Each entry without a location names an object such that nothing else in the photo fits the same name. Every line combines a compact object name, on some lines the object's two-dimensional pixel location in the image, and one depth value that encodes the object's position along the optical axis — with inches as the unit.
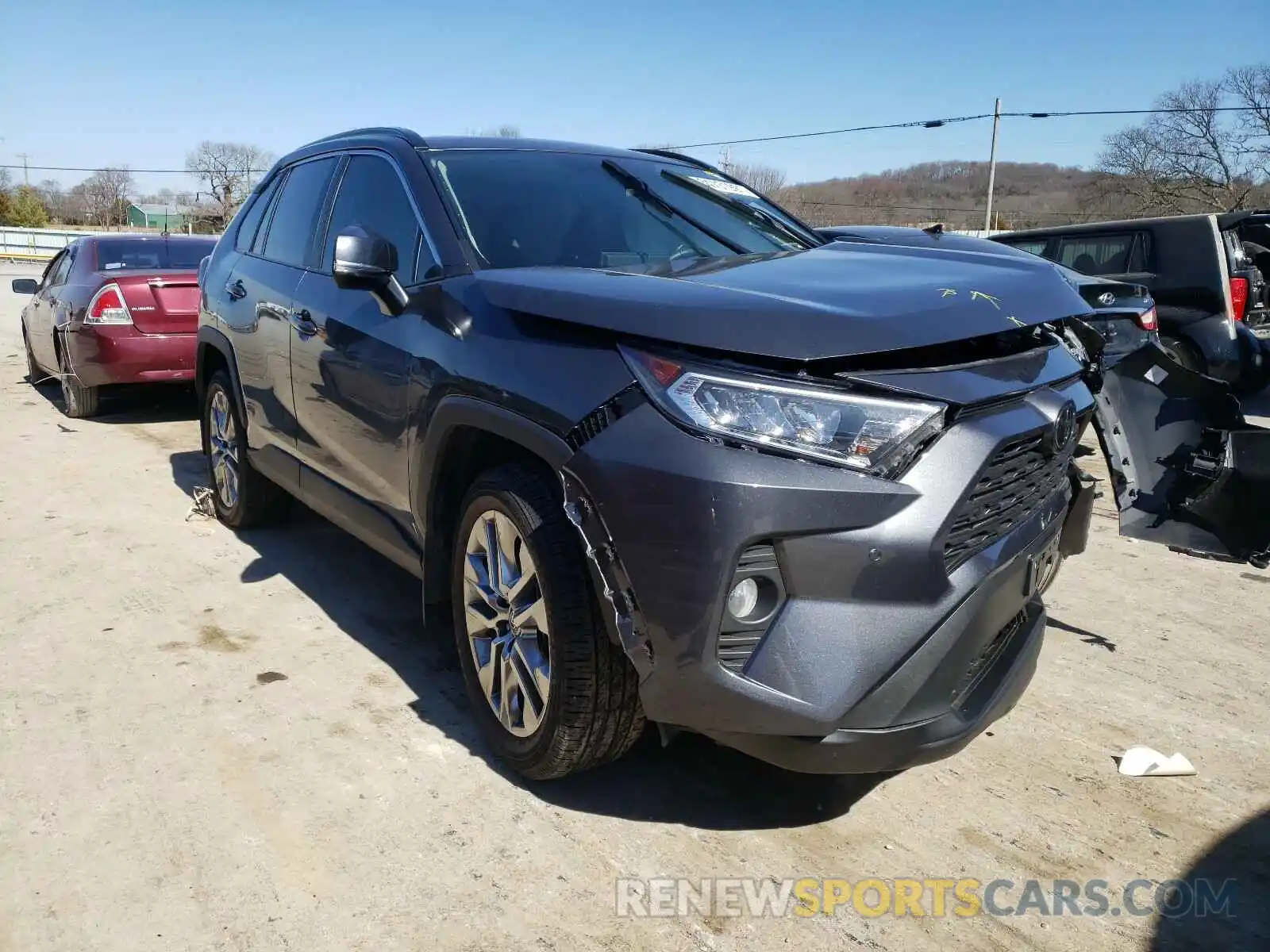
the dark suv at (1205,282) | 316.2
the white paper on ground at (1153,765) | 118.6
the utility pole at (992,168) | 1722.2
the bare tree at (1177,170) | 1941.4
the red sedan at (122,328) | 306.2
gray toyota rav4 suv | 83.8
